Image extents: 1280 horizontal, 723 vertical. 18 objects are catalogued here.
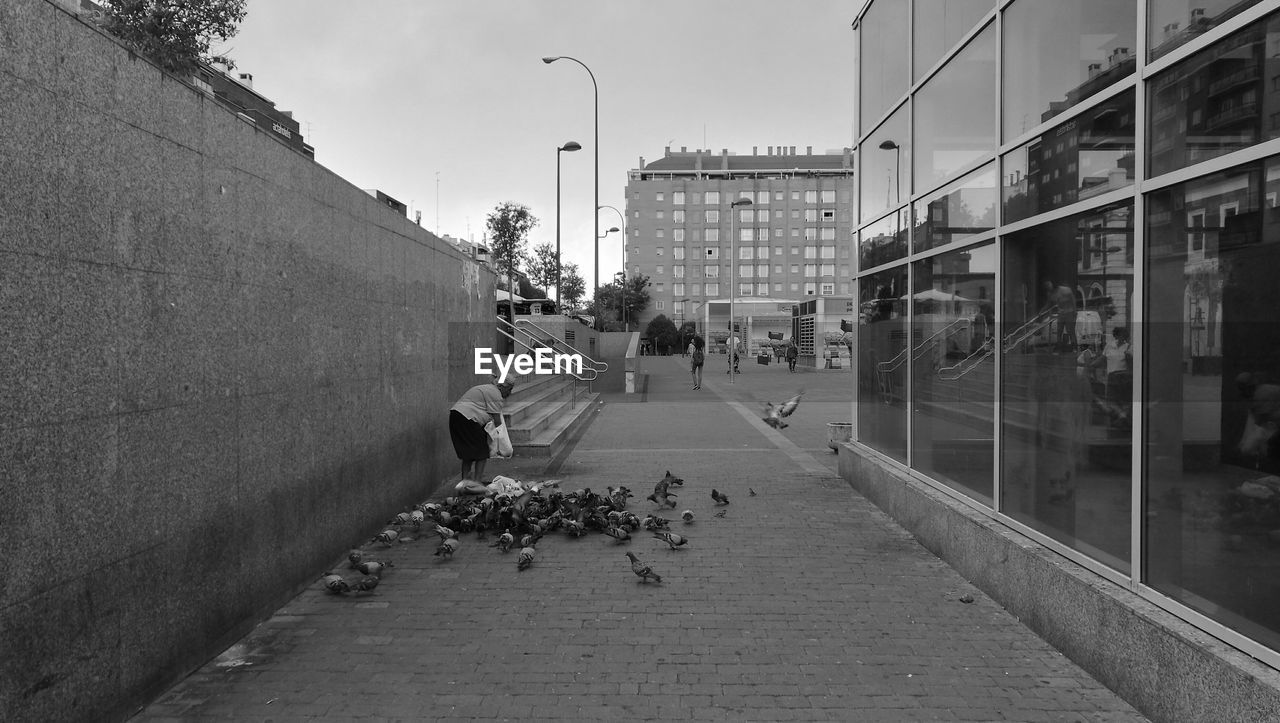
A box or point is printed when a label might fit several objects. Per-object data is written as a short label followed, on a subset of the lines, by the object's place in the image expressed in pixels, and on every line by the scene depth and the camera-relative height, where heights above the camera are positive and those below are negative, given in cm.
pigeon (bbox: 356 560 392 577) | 586 -150
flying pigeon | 1270 -92
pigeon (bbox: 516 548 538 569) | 639 -157
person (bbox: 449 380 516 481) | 904 -75
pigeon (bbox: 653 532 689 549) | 695 -154
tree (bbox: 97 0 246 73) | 1678 +698
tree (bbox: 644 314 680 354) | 8838 +210
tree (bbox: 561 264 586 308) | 6325 +517
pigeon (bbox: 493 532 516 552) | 696 -155
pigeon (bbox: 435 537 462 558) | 663 -154
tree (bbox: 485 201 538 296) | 4172 +604
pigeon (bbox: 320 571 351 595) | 557 -153
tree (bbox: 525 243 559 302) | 4731 +497
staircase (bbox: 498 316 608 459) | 1205 -98
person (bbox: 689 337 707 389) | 2859 -20
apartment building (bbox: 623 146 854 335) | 10875 +1503
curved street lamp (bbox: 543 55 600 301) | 2975 +682
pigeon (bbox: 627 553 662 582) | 595 -154
